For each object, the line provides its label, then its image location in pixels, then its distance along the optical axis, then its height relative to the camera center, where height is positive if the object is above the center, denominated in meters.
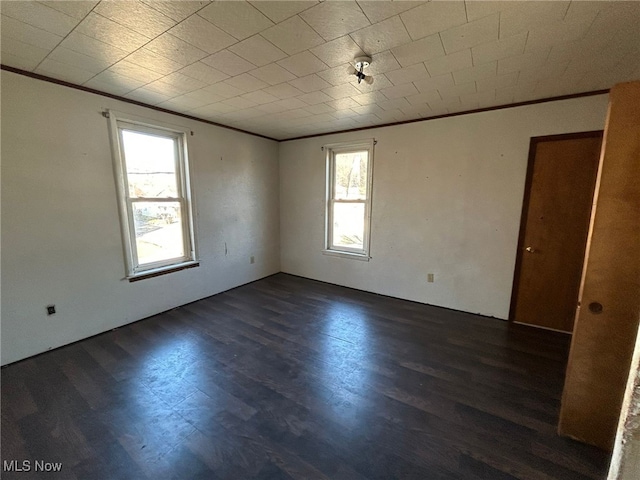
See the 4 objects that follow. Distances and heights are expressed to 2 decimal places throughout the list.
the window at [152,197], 2.81 +0.04
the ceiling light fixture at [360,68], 1.84 +1.00
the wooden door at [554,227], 2.61 -0.25
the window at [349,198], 3.98 +0.06
